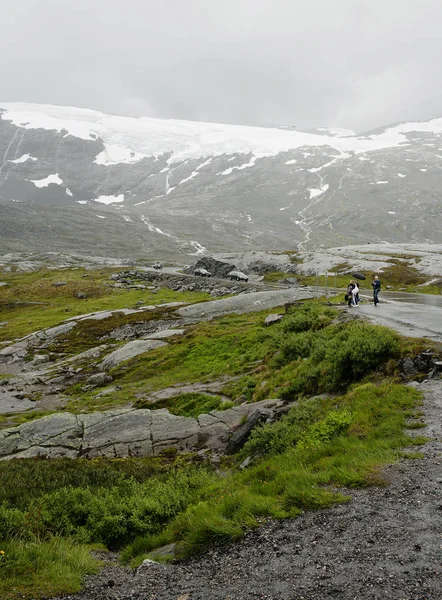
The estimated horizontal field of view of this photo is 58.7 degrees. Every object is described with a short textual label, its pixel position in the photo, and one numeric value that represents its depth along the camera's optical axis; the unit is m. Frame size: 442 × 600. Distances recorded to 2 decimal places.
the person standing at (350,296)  37.59
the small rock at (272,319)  40.44
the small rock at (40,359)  48.53
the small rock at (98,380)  37.19
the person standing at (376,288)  38.40
